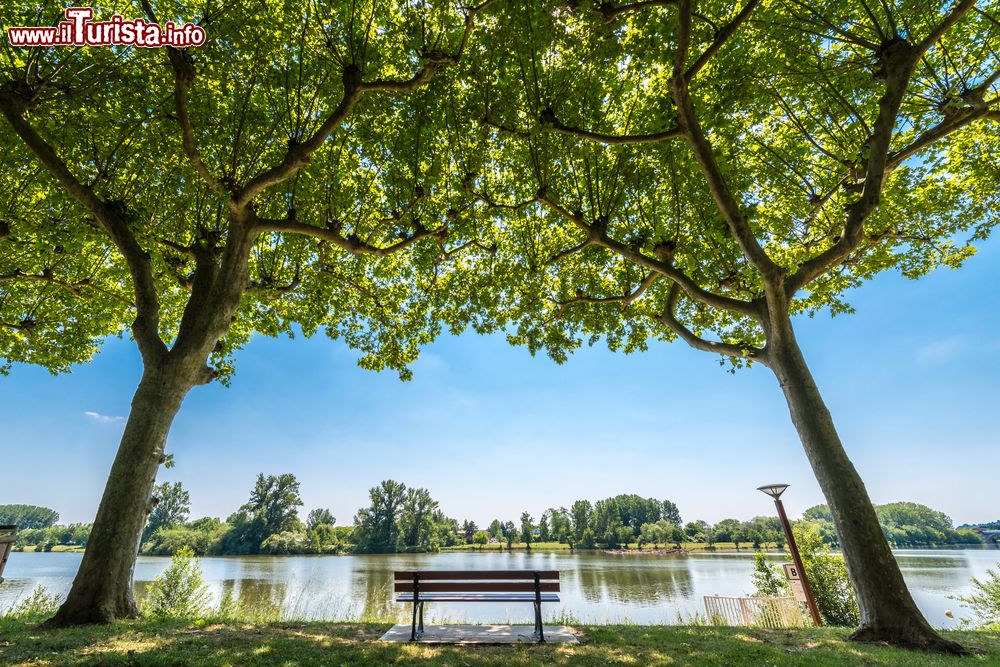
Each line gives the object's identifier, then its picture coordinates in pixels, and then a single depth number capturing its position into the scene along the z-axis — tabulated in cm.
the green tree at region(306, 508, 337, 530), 7844
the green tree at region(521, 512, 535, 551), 9412
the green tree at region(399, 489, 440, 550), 7356
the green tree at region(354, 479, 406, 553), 7288
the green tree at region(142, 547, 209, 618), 1406
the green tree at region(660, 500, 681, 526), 9382
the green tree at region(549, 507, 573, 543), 8946
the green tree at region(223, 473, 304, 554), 7156
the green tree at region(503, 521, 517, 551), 9486
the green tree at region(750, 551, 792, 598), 1944
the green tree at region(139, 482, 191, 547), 7862
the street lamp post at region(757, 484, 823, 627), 1043
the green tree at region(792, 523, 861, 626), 1544
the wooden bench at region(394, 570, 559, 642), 620
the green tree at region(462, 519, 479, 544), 9650
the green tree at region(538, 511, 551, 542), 9338
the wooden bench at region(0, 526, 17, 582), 600
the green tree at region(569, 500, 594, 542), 8775
